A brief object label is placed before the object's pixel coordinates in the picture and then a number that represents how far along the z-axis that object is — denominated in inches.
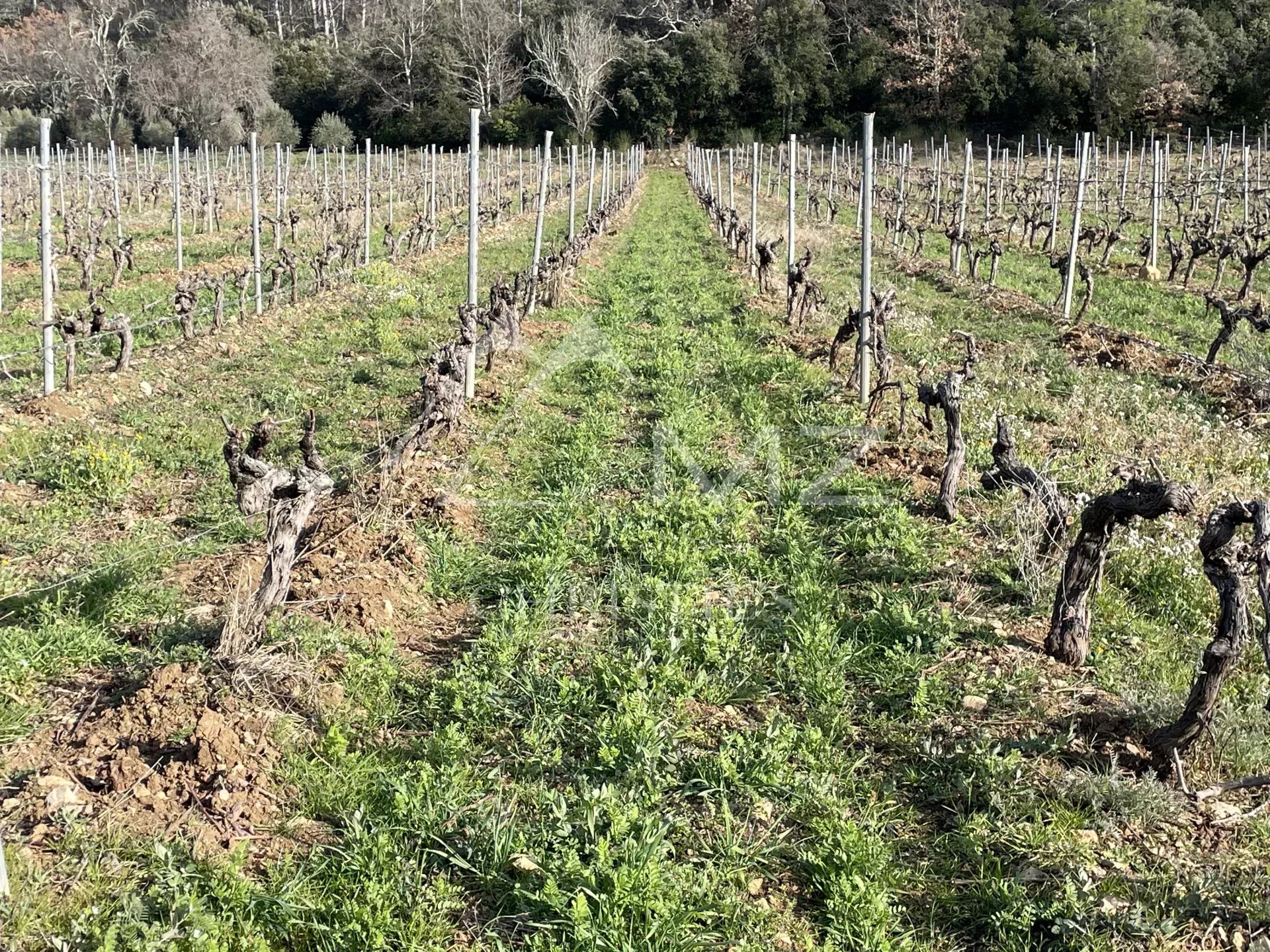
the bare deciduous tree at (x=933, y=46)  1935.3
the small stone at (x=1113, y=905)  117.1
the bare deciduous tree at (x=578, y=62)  2158.0
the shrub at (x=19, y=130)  1833.2
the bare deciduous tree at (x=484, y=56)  2348.7
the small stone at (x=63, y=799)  129.4
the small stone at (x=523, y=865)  126.1
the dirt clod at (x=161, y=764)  129.6
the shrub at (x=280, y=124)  2065.7
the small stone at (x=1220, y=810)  135.0
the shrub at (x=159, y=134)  1924.2
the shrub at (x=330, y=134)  2096.5
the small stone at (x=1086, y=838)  129.9
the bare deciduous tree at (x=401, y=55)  2381.9
